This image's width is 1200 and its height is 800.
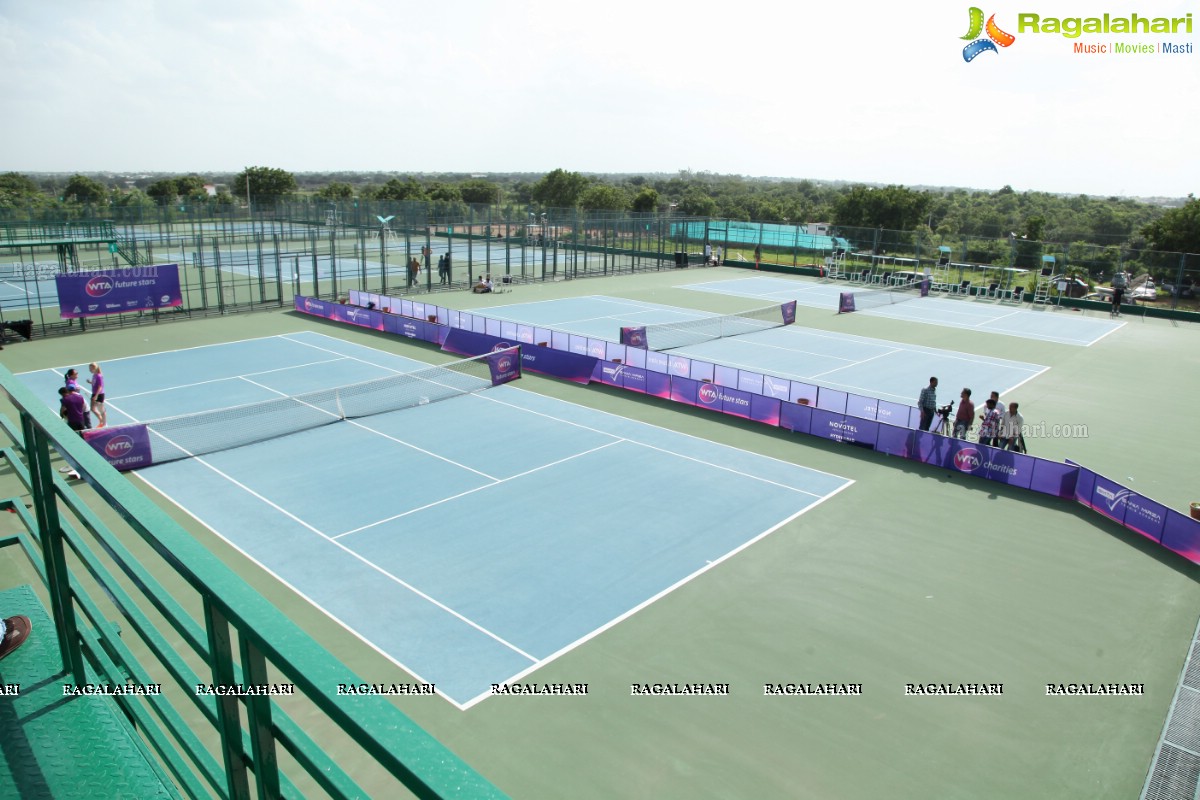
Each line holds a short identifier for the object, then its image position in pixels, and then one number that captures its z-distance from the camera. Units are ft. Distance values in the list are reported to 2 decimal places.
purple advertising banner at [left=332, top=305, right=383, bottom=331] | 116.80
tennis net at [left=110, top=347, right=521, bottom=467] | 68.95
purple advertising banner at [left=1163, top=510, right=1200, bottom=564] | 53.72
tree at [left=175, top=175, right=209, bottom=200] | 371.21
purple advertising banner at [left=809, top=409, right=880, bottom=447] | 73.67
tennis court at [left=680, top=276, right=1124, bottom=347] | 134.31
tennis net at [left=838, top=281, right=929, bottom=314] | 143.54
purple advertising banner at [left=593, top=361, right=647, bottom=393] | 88.55
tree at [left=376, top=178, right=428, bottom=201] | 327.88
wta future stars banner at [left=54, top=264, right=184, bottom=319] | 107.76
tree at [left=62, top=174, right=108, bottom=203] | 346.33
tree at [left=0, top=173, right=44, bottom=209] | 269.83
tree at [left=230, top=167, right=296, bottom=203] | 354.33
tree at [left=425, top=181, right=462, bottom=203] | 337.68
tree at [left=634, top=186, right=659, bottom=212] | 319.68
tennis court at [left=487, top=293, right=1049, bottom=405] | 96.02
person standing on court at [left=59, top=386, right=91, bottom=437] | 61.21
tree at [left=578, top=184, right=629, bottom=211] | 339.57
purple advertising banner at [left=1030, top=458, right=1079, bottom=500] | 63.00
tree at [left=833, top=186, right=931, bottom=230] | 252.83
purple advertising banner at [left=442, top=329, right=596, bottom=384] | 92.48
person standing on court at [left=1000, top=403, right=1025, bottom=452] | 67.26
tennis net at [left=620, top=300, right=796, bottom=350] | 105.49
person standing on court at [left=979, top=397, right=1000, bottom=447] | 68.69
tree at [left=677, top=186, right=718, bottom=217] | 378.94
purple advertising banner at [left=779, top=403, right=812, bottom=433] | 77.30
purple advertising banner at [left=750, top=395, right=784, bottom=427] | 79.25
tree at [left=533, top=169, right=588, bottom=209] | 376.27
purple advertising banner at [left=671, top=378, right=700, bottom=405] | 84.33
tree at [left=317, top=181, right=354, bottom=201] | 334.24
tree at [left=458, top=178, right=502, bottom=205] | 357.20
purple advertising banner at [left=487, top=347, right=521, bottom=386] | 91.09
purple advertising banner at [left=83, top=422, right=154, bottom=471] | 61.46
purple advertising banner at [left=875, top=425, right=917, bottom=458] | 71.20
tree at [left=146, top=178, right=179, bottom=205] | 348.18
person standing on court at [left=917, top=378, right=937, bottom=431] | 73.20
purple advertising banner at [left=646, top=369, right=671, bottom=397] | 86.48
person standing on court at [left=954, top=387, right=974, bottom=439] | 70.64
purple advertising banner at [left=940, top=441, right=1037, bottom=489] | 65.31
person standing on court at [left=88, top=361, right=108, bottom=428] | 68.03
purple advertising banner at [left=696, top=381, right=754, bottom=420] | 81.10
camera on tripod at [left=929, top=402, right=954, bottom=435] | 73.41
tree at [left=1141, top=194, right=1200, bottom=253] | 179.32
